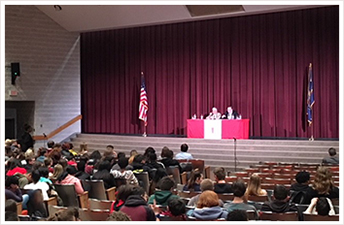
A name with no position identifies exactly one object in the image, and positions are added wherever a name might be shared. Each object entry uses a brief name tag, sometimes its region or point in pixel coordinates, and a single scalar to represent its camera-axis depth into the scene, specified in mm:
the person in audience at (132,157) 8906
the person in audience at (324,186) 5655
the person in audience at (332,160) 9539
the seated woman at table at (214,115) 14930
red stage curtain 14844
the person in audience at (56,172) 7299
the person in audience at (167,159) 9133
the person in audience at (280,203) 5172
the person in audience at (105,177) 7316
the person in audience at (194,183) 6758
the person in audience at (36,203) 5938
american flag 16906
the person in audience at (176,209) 4738
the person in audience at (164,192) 5699
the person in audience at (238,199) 5160
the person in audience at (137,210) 4586
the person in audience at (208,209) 4754
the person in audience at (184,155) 10810
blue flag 14211
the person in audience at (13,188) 5761
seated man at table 14688
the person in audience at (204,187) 5629
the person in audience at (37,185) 6474
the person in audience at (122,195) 5105
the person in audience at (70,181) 7004
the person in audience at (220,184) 6426
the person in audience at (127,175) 7332
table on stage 14297
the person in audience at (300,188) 6145
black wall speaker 16309
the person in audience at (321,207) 4926
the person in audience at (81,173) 7540
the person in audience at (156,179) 7375
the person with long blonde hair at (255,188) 6168
